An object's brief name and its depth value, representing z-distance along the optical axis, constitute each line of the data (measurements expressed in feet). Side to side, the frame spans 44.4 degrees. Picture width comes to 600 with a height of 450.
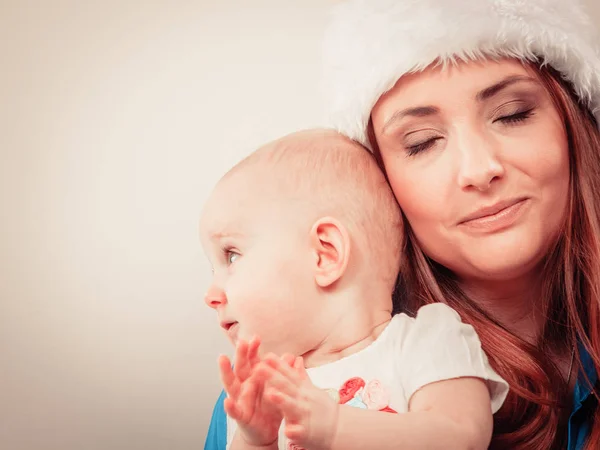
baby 3.27
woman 4.33
